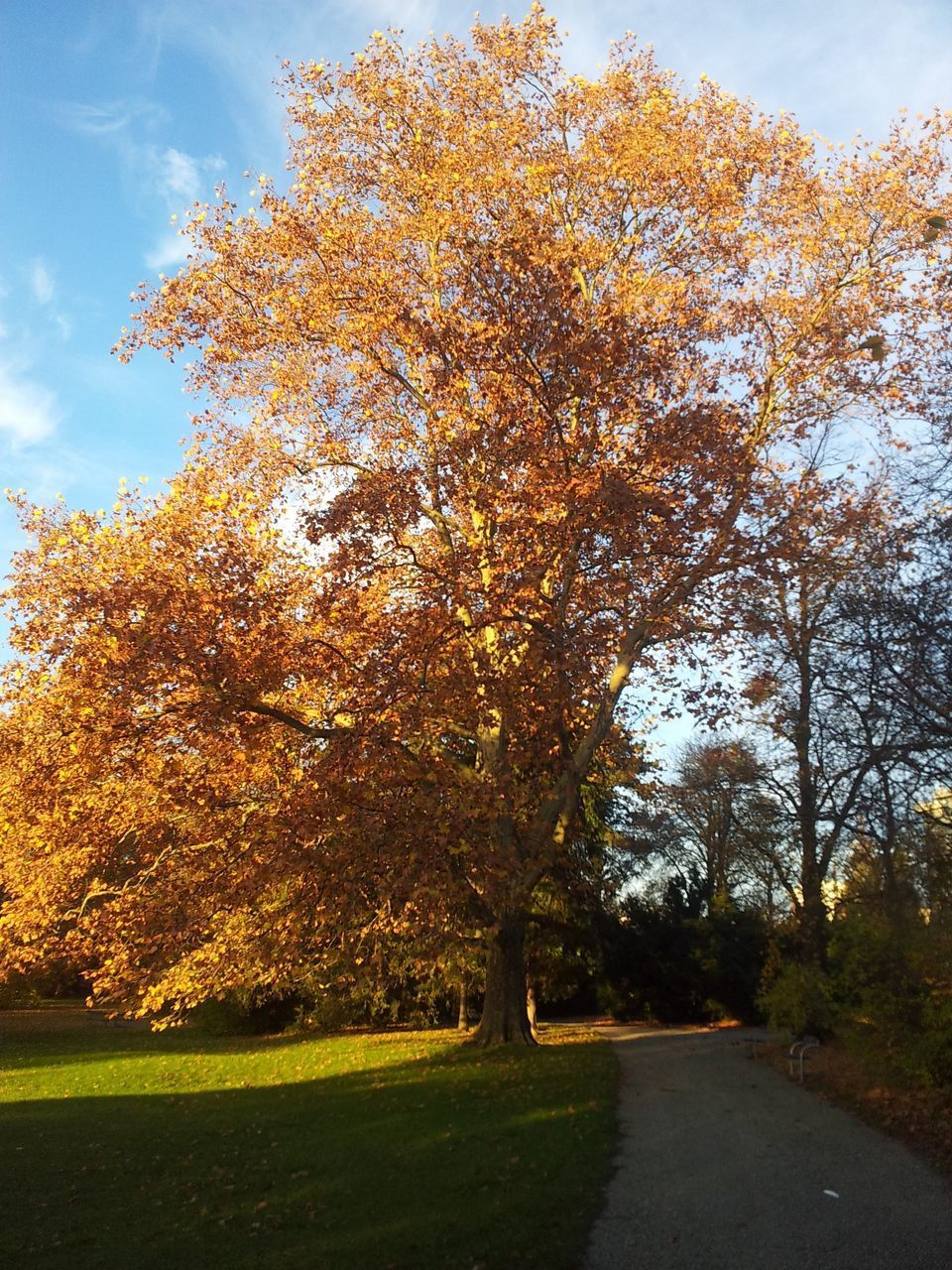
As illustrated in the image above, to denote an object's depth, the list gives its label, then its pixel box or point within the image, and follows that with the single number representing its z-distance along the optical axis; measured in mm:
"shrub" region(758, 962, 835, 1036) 17109
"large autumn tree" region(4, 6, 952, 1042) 13195
